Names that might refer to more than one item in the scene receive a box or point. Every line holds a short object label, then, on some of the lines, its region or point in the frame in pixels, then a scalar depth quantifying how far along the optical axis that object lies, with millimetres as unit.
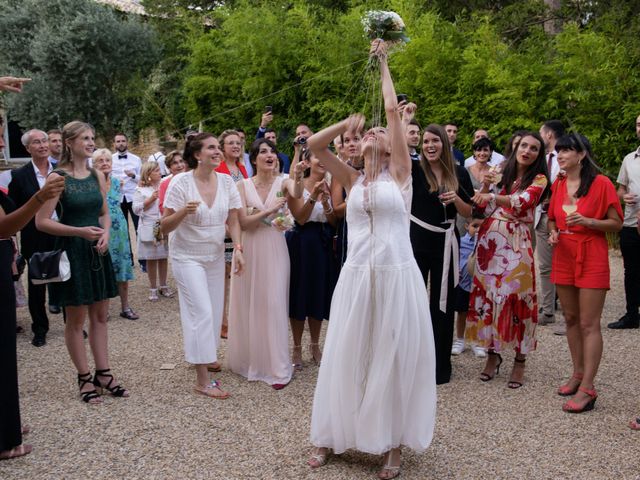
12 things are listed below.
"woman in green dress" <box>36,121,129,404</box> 4969
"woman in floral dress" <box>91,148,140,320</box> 7473
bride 3824
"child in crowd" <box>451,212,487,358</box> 6422
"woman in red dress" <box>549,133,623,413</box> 4863
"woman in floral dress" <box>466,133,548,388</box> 5422
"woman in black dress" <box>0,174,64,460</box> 4055
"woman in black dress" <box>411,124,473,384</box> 5453
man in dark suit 6703
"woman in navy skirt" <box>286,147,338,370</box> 5812
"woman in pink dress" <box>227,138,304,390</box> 5652
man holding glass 7227
